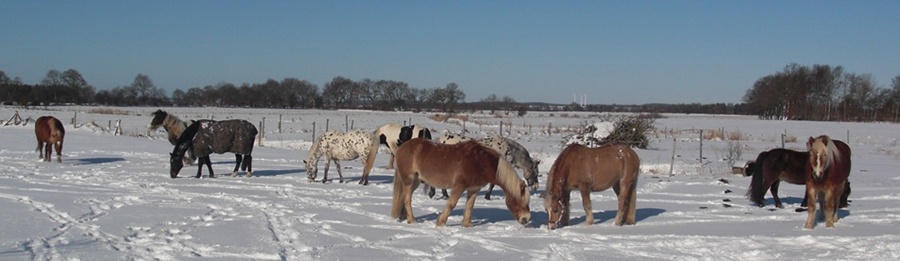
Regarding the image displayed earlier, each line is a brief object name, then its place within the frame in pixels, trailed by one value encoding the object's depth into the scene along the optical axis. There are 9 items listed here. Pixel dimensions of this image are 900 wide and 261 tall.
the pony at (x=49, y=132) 17.76
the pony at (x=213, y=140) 15.25
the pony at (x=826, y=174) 8.97
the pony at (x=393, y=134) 14.94
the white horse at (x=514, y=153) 12.29
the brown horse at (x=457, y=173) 8.98
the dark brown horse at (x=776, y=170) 11.02
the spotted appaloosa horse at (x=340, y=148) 14.61
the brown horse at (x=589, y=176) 9.13
